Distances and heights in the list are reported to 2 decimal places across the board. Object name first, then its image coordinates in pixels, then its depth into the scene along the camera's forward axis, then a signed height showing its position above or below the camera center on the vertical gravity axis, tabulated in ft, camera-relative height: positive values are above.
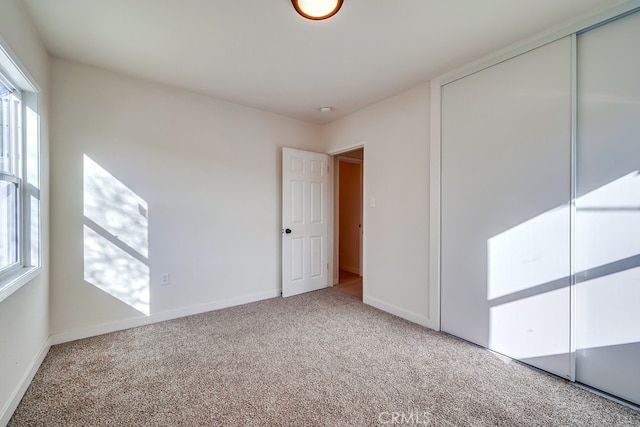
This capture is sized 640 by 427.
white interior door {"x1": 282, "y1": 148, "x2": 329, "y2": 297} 12.01 -0.47
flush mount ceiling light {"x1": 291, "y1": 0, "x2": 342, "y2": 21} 5.31 +4.19
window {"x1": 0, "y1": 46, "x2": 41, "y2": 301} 5.44 +0.78
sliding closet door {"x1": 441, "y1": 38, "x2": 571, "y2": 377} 6.26 +0.12
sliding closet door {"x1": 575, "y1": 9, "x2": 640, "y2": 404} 5.36 +0.04
